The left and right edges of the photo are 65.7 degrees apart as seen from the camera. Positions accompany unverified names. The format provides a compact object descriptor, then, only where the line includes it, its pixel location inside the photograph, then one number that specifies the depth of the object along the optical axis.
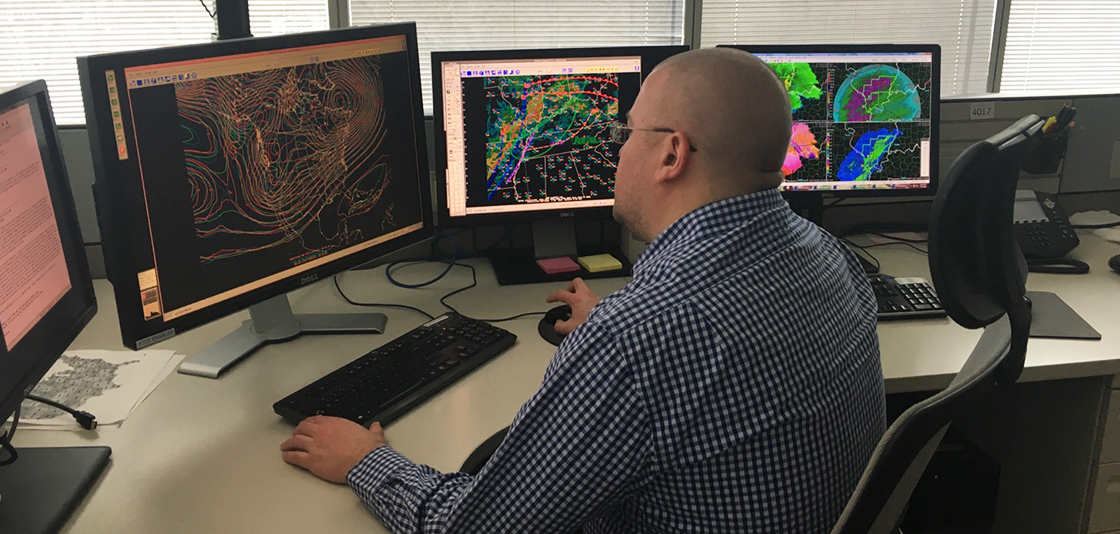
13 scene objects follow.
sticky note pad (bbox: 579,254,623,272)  1.94
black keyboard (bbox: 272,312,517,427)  1.30
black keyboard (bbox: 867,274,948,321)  1.70
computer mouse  1.60
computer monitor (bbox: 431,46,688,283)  1.82
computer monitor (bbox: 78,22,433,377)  1.24
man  0.94
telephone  2.03
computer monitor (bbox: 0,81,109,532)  1.07
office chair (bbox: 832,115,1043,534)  0.91
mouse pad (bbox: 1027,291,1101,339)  1.61
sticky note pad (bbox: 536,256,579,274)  1.94
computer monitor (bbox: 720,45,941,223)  1.97
